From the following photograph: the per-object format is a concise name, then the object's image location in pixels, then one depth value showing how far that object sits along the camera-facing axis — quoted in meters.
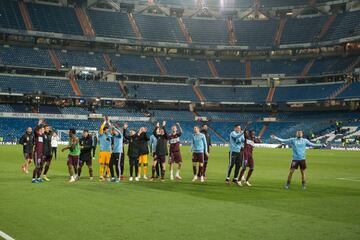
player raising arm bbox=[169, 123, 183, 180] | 21.44
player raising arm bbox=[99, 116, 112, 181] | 20.45
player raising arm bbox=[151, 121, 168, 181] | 21.11
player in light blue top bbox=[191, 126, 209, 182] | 21.16
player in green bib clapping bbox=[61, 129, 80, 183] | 20.02
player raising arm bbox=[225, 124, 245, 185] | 20.17
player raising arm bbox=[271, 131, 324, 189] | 18.84
